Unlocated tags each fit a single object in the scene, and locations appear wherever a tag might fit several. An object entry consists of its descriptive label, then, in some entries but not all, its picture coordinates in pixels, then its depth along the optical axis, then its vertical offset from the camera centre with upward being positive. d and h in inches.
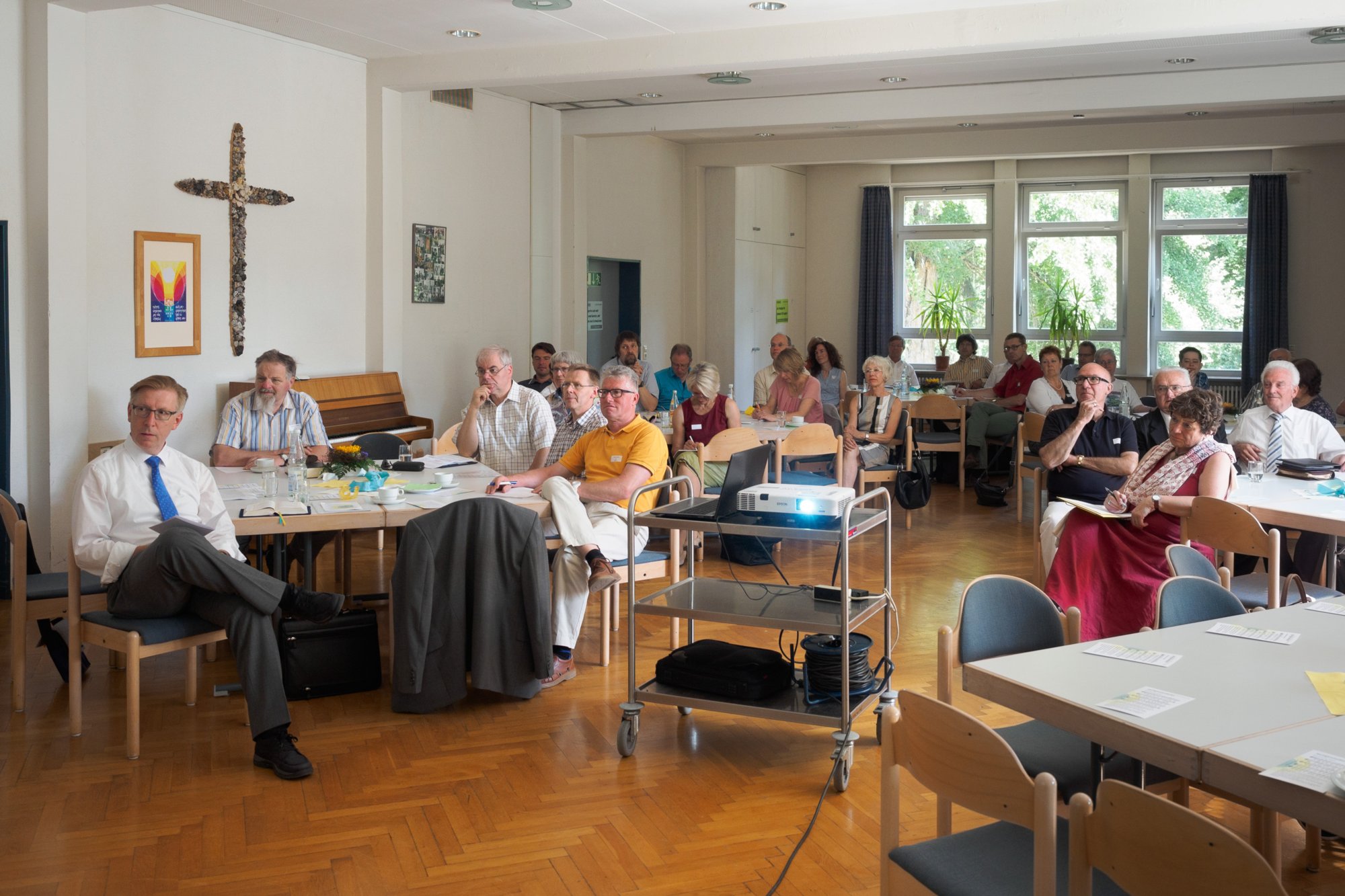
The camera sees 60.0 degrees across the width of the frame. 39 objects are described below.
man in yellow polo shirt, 189.3 -17.8
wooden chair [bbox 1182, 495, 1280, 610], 171.2 -23.0
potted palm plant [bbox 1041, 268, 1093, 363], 548.4 +34.4
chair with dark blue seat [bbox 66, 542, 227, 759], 157.9 -34.8
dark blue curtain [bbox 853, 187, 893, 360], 581.6 +60.5
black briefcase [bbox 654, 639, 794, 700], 159.2 -39.5
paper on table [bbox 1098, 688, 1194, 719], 96.7 -26.7
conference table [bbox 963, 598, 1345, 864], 86.0 -26.9
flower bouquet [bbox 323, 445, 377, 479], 210.7 -13.9
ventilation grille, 362.3 +91.3
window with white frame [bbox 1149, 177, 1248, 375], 530.3 +53.7
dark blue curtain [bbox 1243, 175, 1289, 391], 506.9 +50.6
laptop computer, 162.9 -14.4
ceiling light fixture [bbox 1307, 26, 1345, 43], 302.0 +92.7
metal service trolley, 152.7 -31.0
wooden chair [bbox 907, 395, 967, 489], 400.5 -10.1
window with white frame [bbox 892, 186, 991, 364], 577.6 +67.6
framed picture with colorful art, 270.1 +22.1
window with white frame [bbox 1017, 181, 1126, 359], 551.2 +63.3
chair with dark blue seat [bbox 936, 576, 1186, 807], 115.9 -27.6
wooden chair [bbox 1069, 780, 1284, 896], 65.3 -27.4
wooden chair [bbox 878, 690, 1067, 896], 80.2 -30.3
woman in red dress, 193.2 -25.3
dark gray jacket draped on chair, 172.7 -32.0
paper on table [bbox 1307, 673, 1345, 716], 98.4 -26.6
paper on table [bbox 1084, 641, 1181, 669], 111.7 -26.2
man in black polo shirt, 241.9 -12.9
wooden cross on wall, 293.6 +42.1
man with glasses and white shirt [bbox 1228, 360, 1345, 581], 242.5 -9.2
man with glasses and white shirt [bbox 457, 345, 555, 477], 244.5 -8.5
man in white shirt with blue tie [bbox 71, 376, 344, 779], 157.2 -23.6
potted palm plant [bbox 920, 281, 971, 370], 578.2 +36.4
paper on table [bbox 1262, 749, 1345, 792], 81.2 -27.4
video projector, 156.7 -15.4
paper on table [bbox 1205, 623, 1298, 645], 119.6 -25.8
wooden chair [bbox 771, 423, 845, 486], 297.7 -14.5
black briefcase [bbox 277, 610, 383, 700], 183.5 -42.9
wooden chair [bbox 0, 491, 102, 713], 171.6 -32.2
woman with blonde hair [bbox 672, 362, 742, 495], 290.8 -7.3
